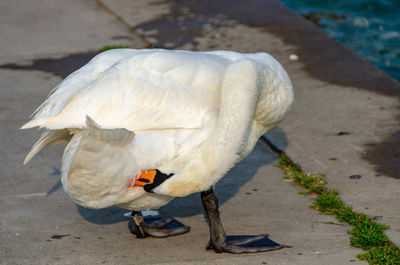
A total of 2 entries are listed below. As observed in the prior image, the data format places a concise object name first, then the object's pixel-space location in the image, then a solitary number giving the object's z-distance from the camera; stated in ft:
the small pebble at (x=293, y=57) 38.72
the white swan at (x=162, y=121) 19.97
